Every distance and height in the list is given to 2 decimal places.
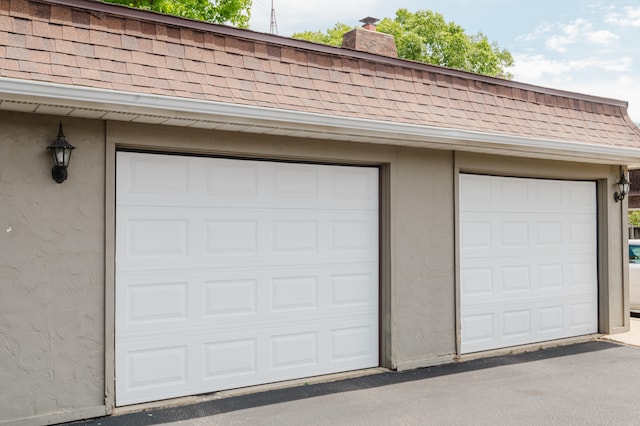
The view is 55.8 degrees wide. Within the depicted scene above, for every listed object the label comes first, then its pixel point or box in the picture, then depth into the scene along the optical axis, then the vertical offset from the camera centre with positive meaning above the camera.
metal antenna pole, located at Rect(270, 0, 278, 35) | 17.03 +6.12
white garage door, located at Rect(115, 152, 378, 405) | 5.27 -0.41
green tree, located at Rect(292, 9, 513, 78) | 31.97 +10.12
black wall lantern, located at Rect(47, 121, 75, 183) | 4.69 +0.58
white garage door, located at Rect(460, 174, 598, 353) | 7.27 -0.40
